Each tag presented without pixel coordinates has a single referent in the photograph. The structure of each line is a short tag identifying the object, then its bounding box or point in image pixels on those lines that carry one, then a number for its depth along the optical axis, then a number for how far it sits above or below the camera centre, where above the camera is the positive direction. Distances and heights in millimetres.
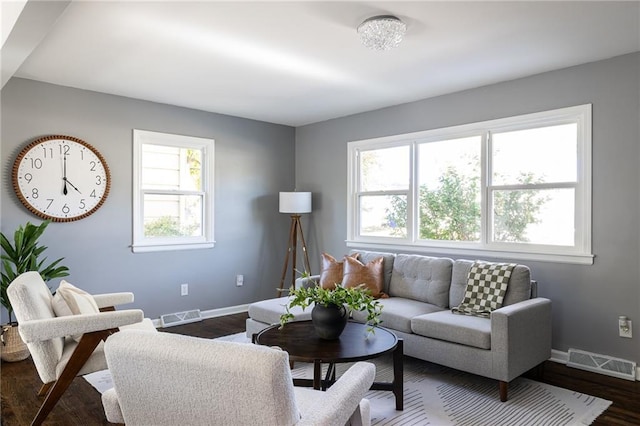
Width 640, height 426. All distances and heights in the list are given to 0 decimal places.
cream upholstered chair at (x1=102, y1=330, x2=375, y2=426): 1193 -502
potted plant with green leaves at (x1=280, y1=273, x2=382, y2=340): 2664 -565
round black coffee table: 2449 -791
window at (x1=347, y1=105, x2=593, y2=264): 3639 +262
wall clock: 3938 +334
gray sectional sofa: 2891 -794
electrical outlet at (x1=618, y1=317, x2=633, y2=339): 3281 -846
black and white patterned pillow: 3375 -587
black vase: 2674 -655
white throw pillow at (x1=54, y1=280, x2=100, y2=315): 2625 -540
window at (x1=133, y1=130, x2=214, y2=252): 4672 +252
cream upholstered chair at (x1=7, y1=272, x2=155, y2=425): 2260 -650
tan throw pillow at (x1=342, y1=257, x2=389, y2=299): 4109 -583
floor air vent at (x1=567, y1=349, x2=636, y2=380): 3264 -1159
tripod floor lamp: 5434 -68
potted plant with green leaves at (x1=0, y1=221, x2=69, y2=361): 3527 -454
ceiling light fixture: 2713 +1184
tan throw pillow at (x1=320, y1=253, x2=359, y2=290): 4324 -582
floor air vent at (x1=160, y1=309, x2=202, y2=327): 4773 -1177
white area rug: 2627 -1237
